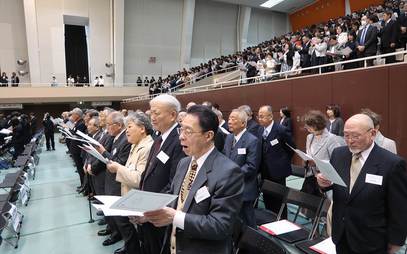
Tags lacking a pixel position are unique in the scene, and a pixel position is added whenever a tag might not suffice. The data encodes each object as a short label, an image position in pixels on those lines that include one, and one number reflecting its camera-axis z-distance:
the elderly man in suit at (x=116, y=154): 3.30
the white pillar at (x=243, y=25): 24.45
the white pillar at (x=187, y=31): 22.42
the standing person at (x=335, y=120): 5.55
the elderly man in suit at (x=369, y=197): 1.86
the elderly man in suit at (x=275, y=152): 3.93
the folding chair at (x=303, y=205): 3.11
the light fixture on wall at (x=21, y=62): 19.74
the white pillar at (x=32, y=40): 18.94
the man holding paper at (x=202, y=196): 1.55
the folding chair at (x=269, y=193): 3.53
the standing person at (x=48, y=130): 11.73
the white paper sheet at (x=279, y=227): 3.20
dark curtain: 23.80
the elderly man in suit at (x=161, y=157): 2.39
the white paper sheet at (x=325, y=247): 2.56
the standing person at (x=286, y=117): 7.64
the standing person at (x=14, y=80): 18.46
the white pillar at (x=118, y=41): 20.45
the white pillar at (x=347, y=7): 19.83
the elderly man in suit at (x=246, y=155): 3.37
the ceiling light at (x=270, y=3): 23.09
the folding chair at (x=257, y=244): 1.87
